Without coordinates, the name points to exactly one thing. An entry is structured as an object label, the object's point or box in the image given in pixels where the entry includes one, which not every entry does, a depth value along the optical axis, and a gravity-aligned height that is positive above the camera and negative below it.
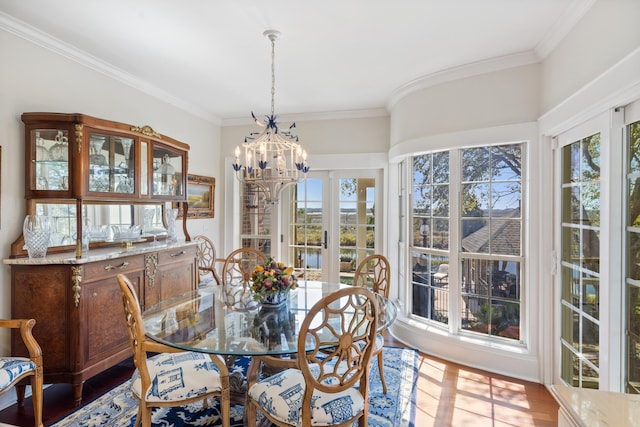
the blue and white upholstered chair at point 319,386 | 1.55 -0.90
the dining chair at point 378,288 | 2.20 -0.70
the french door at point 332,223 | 4.38 -0.15
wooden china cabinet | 2.33 -0.28
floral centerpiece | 2.18 -0.47
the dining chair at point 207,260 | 4.23 -0.64
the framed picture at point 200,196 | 4.25 +0.21
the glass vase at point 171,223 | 3.59 -0.12
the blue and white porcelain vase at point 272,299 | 2.21 -0.59
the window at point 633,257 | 1.74 -0.24
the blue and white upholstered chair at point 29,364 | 1.96 -0.91
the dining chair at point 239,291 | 2.44 -0.66
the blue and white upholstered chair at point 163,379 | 1.73 -0.90
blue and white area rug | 2.16 -1.36
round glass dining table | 1.72 -0.68
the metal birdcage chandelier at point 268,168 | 2.27 +0.32
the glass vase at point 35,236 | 2.34 -0.17
